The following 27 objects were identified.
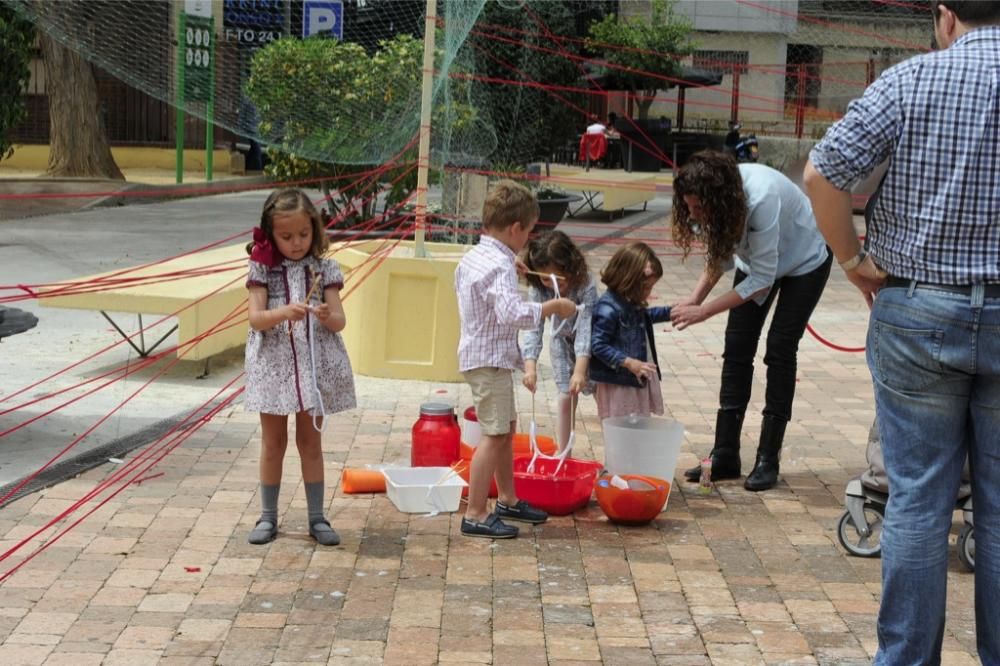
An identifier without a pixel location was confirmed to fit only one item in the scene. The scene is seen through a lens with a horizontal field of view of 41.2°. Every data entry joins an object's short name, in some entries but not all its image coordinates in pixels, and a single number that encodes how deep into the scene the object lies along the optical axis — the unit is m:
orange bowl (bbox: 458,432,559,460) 5.30
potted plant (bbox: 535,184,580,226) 14.16
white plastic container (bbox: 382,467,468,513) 4.88
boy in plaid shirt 4.56
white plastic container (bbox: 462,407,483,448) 5.36
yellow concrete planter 7.29
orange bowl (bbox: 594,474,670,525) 4.76
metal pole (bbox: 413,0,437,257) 7.02
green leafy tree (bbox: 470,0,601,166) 14.14
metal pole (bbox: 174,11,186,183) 7.40
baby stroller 4.34
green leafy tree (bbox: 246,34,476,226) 8.15
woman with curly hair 4.94
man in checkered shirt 2.79
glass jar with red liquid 5.28
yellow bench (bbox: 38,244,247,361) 6.77
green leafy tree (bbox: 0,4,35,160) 14.85
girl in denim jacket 5.11
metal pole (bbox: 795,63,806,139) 22.50
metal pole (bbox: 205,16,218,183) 7.92
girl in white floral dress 4.41
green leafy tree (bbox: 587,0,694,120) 23.34
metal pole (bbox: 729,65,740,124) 22.30
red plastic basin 4.91
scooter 20.08
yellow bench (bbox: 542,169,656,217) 17.28
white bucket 5.00
